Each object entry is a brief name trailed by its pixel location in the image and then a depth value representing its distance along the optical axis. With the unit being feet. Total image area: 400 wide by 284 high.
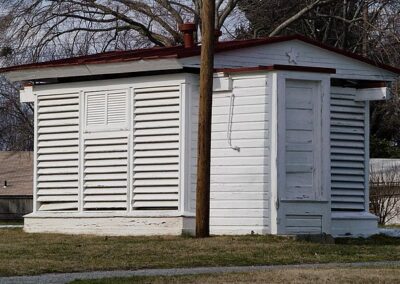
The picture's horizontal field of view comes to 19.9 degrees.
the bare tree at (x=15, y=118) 166.91
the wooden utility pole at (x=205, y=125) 70.08
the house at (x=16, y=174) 172.55
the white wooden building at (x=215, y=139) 72.74
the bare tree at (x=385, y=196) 132.46
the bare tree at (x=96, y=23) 126.72
